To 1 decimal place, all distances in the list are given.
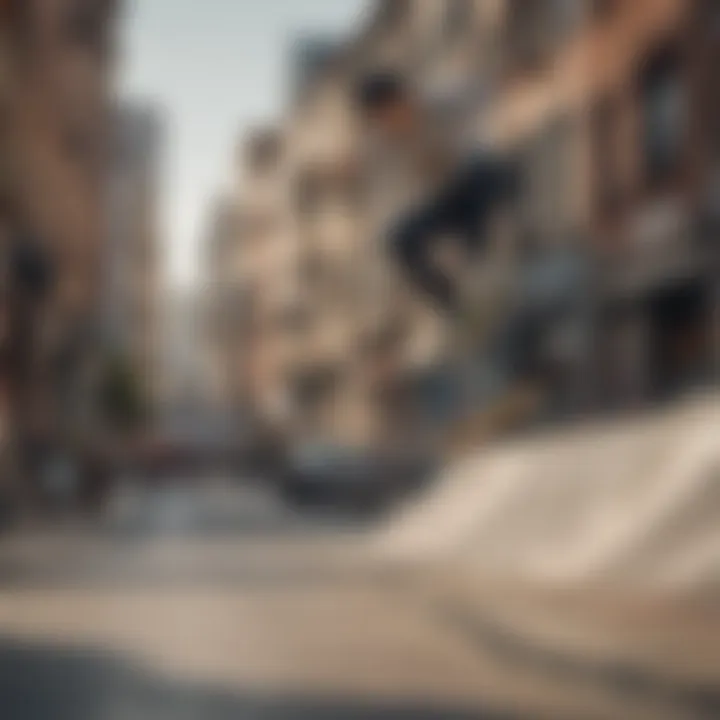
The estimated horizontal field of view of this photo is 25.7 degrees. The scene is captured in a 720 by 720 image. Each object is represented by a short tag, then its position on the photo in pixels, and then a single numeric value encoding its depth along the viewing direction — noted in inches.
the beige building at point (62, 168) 1561.3
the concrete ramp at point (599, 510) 504.1
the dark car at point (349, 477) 1056.2
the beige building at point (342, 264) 1391.5
